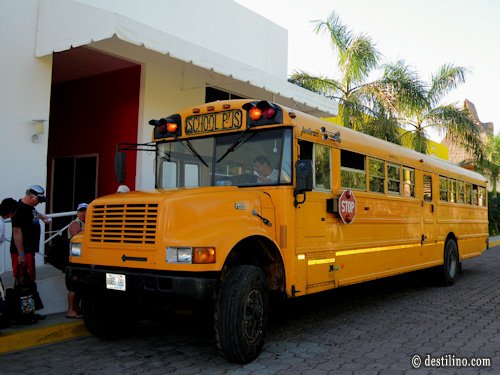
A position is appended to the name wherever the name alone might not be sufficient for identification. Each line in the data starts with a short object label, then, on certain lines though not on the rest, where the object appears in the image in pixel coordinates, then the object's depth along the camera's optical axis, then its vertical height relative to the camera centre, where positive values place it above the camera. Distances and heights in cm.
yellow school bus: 432 +2
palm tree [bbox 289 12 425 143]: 1519 +448
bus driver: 524 +60
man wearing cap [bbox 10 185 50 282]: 570 -10
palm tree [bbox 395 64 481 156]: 1781 +405
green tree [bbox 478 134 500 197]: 2830 +435
